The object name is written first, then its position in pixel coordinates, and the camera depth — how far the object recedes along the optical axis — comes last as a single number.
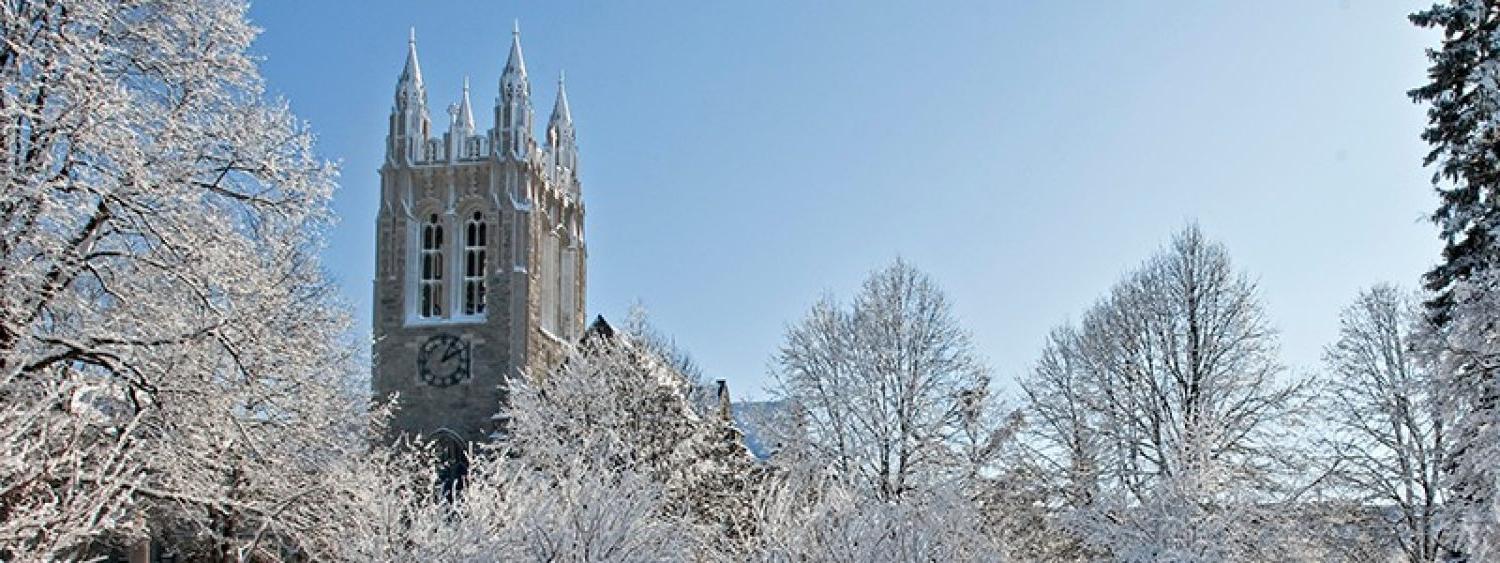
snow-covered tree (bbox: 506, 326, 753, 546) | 25.56
